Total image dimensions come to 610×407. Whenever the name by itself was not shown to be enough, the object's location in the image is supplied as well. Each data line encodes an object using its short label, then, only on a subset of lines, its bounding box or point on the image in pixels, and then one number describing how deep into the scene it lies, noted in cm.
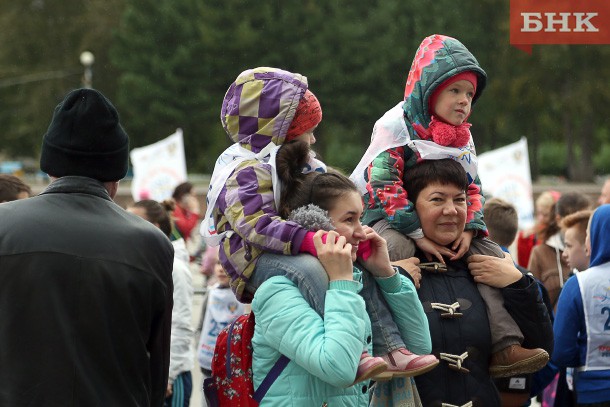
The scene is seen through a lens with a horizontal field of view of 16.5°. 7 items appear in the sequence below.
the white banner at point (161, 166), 3256
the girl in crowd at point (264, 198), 699
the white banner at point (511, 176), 3001
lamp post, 7603
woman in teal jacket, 666
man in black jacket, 654
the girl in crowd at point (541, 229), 1652
